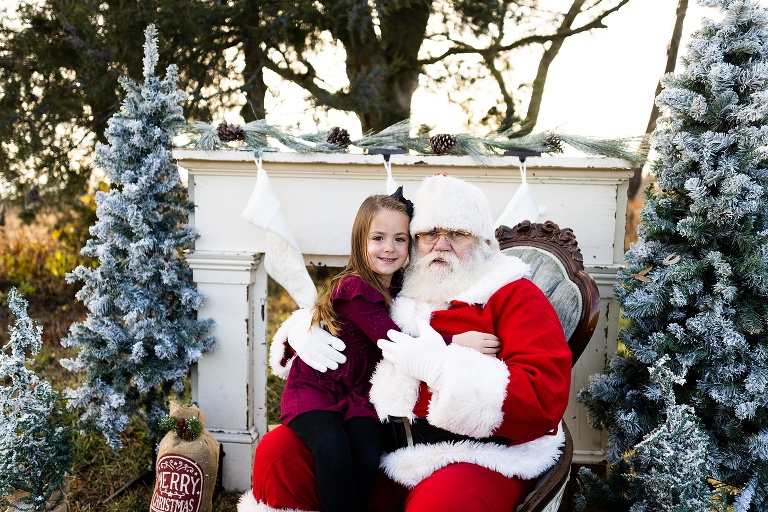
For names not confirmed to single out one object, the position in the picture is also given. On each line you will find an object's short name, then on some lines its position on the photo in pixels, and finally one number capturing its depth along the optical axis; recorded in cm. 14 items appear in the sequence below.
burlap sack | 256
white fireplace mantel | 290
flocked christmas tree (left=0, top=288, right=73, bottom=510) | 244
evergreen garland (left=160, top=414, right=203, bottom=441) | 264
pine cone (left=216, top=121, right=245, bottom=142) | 295
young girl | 197
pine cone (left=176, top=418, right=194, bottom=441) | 265
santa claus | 183
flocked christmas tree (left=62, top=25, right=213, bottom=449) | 293
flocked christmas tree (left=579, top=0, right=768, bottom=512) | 225
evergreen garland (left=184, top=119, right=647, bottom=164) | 282
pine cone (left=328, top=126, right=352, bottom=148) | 296
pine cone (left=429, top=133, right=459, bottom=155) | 288
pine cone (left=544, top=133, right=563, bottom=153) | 290
